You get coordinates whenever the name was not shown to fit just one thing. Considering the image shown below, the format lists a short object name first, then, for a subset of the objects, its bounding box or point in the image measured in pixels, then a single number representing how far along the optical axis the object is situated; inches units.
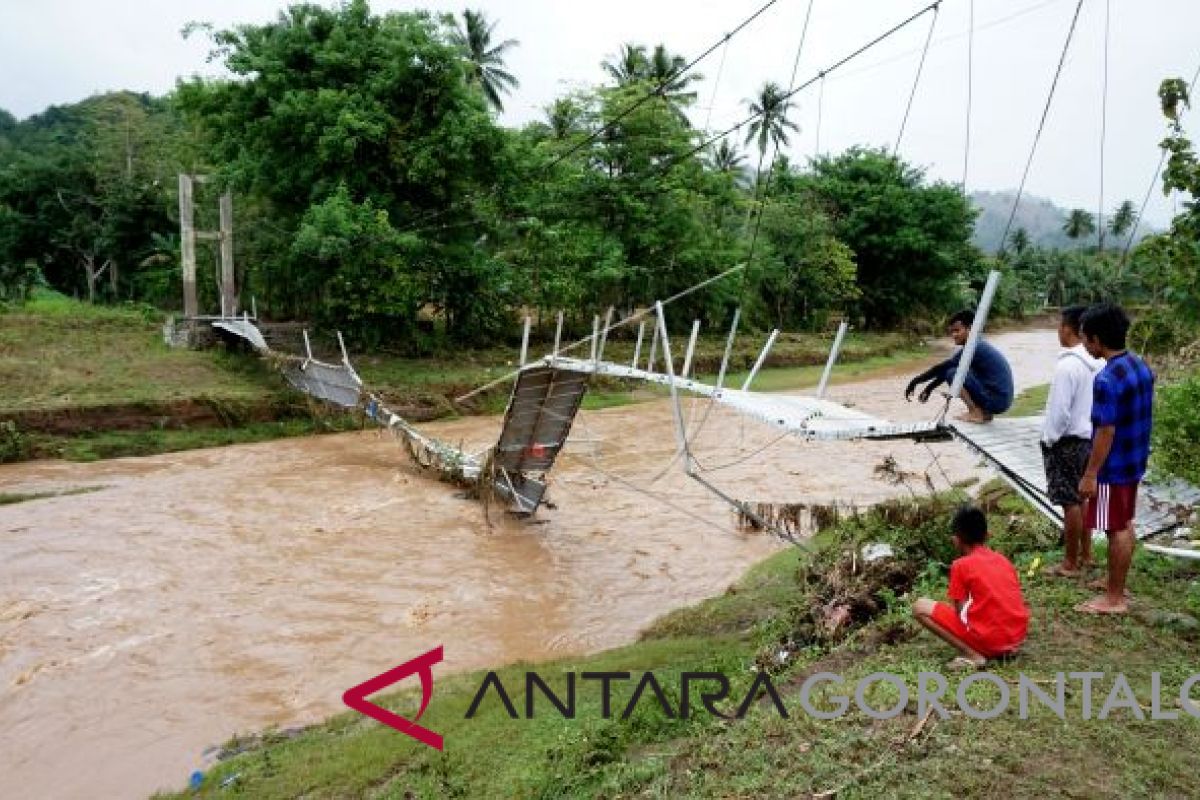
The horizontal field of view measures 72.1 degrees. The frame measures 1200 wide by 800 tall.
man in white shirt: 177.0
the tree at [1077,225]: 2272.4
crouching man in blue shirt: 205.0
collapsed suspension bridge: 199.3
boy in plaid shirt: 161.3
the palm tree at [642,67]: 1156.5
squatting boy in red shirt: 145.0
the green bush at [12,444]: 492.7
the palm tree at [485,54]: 1254.3
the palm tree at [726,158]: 1448.8
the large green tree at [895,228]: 1258.6
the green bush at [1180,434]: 238.7
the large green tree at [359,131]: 663.8
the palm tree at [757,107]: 1342.3
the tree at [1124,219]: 1812.3
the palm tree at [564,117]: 900.0
